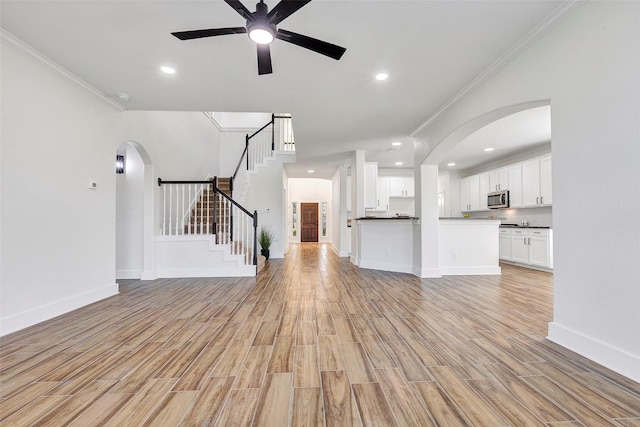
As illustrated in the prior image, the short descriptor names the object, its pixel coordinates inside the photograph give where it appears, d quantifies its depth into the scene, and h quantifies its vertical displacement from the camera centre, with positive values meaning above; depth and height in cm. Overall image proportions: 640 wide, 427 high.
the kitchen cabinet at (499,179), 656 +90
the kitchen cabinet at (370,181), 689 +89
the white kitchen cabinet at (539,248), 528 -67
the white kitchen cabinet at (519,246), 577 -69
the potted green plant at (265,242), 714 -68
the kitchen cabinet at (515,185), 620 +69
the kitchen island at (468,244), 497 -55
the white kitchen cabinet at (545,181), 551 +69
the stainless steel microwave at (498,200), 647 +38
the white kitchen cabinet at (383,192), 814 +72
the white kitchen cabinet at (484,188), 714 +73
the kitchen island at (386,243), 519 -57
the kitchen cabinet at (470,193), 754 +63
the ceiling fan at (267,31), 166 +125
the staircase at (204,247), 468 -53
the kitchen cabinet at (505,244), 622 -69
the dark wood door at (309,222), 1241 -28
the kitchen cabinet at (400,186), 829 +91
